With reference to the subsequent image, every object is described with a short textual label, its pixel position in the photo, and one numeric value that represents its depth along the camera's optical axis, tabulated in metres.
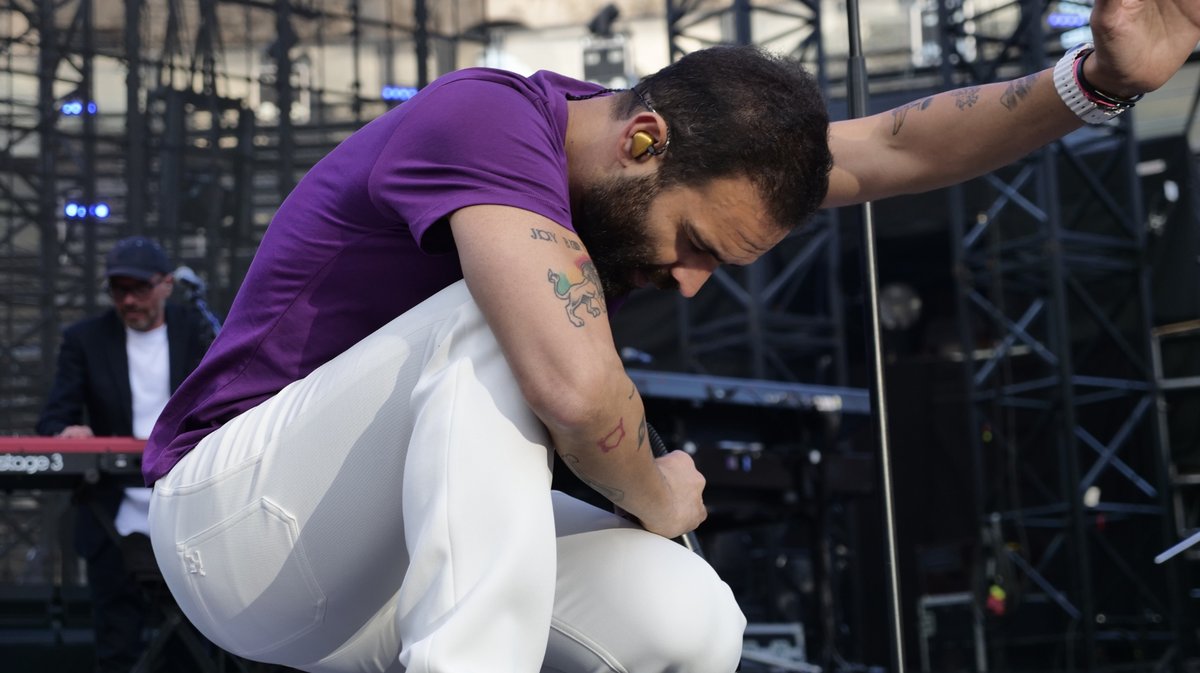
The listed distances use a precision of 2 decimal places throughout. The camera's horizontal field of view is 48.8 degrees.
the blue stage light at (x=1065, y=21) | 9.66
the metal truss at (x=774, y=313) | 8.74
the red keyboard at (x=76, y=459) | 3.28
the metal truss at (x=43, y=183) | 7.21
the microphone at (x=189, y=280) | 4.26
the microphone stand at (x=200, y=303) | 4.37
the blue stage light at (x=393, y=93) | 8.84
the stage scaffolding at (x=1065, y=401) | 8.75
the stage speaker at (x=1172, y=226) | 9.80
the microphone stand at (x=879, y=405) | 1.81
